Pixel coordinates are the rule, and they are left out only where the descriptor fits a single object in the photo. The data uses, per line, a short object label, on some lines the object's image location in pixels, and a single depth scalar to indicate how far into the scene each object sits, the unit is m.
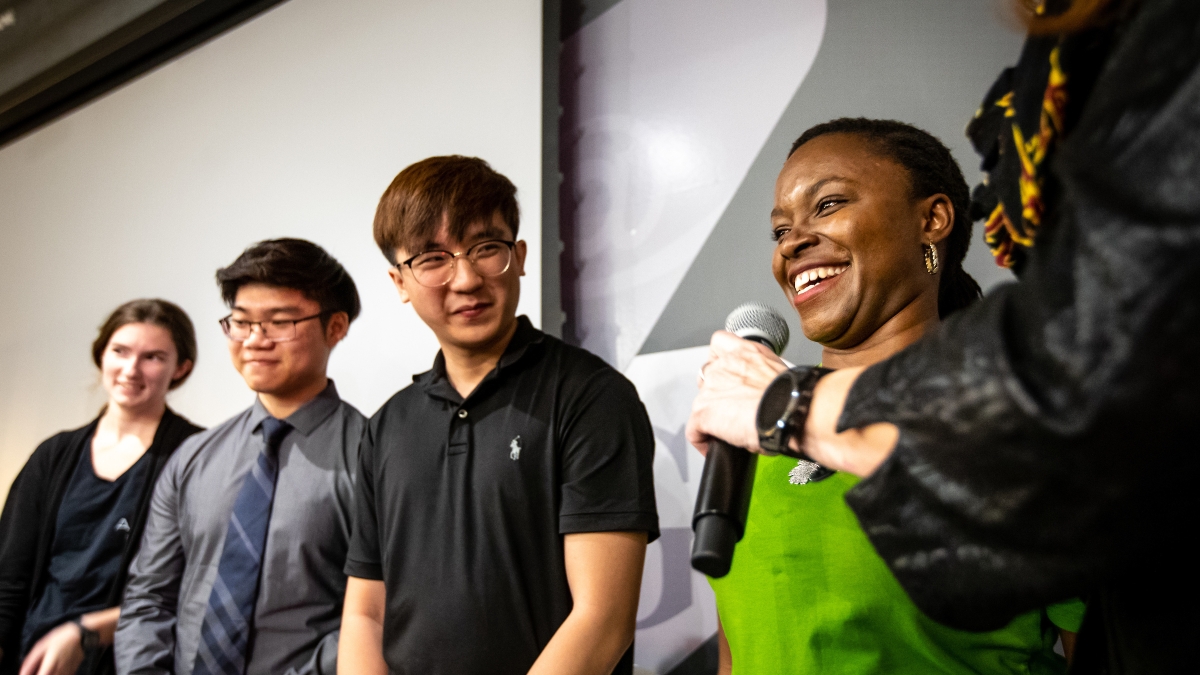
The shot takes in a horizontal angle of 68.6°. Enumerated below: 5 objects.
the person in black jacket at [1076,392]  0.51
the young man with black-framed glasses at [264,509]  2.13
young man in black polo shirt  1.60
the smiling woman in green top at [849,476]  1.34
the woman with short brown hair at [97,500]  2.78
